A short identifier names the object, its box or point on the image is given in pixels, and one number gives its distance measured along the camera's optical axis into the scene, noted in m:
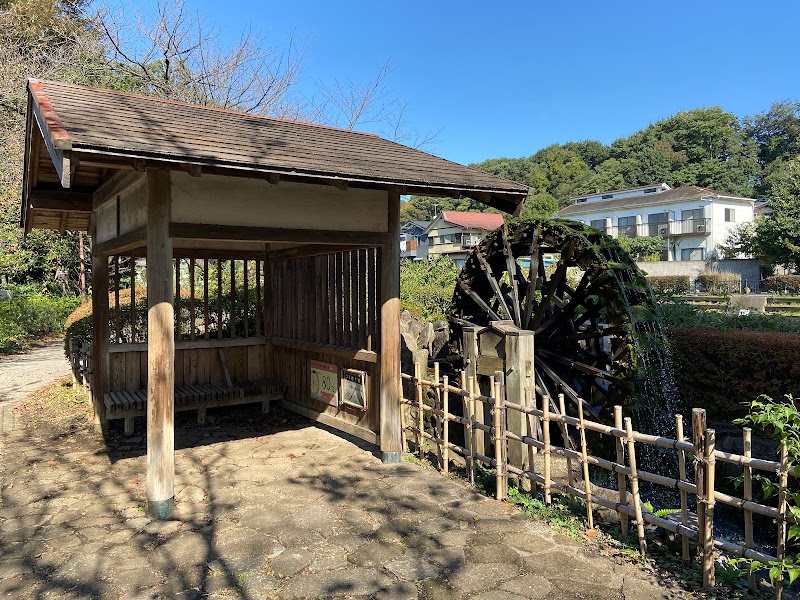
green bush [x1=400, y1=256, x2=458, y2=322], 16.45
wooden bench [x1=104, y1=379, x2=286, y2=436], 7.48
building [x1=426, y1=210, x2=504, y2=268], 51.31
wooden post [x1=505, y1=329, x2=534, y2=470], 6.46
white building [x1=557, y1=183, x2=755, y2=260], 44.41
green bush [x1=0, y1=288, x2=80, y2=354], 17.28
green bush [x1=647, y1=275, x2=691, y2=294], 33.97
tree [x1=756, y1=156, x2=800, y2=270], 31.03
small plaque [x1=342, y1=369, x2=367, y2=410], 7.16
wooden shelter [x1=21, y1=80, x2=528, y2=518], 4.99
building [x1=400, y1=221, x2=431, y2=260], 56.69
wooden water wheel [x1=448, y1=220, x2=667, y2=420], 8.02
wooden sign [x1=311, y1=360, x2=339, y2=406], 7.80
